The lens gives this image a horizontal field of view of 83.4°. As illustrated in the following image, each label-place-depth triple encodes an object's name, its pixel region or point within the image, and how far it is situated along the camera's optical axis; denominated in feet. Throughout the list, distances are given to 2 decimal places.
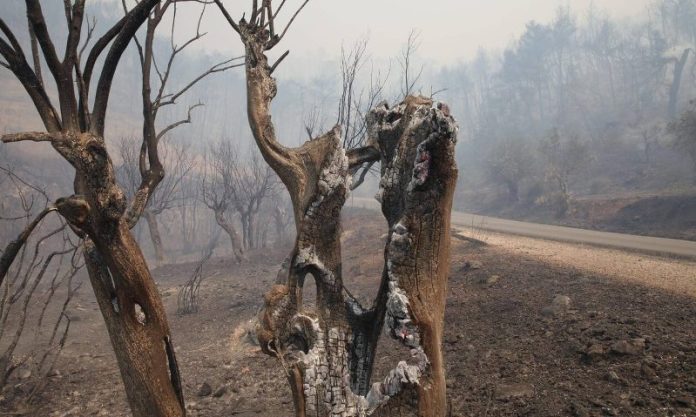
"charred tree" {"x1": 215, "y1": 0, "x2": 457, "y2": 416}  7.13
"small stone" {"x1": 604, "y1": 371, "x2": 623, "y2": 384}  12.06
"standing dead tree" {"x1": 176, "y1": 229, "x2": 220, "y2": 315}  32.96
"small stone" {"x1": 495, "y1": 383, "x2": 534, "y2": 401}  12.41
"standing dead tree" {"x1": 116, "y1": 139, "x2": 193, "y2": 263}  54.78
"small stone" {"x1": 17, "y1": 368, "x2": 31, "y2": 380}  19.69
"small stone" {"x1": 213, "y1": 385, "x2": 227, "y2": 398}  17.03
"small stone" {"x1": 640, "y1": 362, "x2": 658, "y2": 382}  11.82
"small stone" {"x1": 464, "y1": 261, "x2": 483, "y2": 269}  27.70
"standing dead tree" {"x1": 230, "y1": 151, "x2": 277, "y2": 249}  59.98
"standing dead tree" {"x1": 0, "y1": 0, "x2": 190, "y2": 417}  6.91
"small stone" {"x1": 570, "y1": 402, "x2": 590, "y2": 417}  10.83
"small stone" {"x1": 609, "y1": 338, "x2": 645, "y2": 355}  13.25
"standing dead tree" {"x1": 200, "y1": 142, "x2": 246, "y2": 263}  52.37
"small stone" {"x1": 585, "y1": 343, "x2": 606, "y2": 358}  13.61
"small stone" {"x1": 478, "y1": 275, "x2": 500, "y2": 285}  24.13
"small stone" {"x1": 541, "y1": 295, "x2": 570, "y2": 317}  17.87
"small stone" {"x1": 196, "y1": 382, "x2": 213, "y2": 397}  17.21
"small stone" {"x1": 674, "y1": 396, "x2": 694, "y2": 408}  10.49
